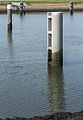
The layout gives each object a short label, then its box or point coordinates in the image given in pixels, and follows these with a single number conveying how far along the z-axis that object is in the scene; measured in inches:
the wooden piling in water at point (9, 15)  2239.2
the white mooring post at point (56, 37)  1165.1
